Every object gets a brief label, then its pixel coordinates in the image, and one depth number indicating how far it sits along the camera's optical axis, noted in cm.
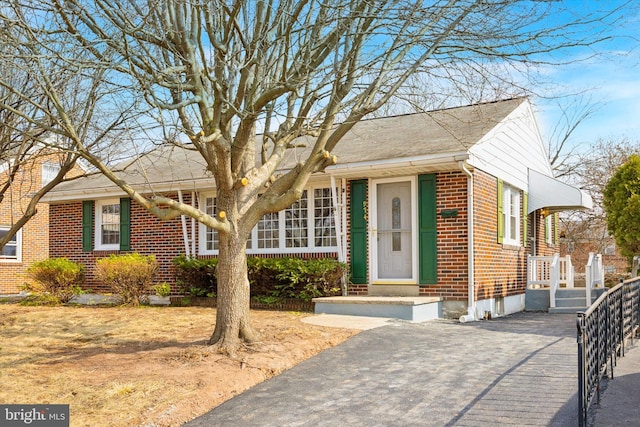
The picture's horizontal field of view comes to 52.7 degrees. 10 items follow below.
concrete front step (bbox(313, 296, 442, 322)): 1106
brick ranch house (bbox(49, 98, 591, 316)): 1205
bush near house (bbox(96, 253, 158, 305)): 1430
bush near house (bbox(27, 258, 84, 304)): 1591
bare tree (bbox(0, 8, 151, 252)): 945
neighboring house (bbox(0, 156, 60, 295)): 2386
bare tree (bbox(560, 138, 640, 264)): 2786
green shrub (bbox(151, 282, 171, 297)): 1453
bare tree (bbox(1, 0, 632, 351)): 751
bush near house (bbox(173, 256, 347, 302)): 1257
